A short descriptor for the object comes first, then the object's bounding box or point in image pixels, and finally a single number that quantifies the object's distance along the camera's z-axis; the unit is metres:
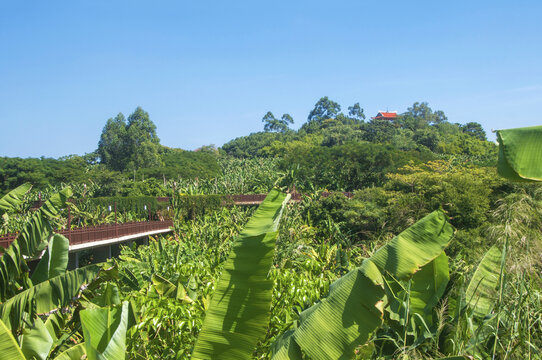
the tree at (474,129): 77.28
